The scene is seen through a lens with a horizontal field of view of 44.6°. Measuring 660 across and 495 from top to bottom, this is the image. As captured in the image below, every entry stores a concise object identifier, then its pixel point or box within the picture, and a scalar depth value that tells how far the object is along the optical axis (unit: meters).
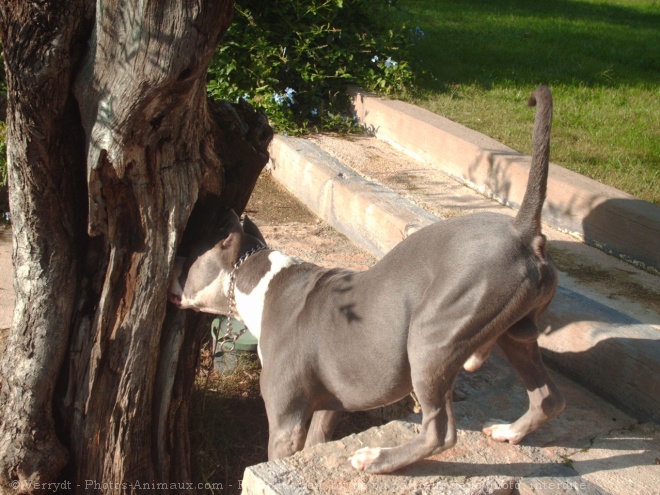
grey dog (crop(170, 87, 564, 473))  3.21
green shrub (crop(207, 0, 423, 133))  8.20
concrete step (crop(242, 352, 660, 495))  3.41
